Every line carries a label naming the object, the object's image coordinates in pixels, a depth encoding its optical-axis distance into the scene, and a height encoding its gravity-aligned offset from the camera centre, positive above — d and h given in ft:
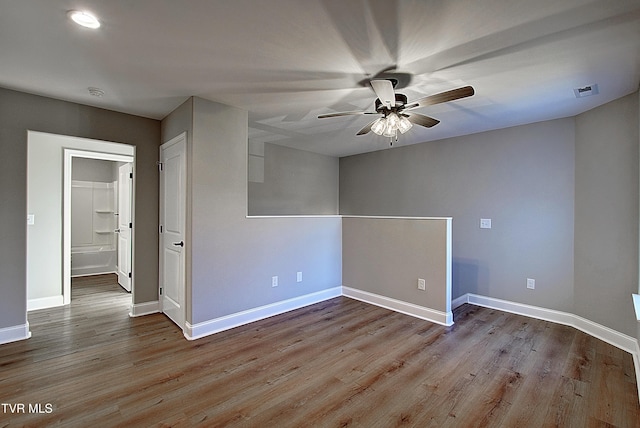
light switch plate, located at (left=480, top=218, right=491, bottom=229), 13.50 -0.41
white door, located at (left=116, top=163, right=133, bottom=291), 15.76 -0.78
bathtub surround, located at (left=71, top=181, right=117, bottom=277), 18.66 -1.02
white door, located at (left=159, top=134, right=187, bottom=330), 10.36 -0.55
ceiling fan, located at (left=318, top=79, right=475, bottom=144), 7.38 +2.94
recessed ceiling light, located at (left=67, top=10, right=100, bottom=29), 5.55 +3.69
